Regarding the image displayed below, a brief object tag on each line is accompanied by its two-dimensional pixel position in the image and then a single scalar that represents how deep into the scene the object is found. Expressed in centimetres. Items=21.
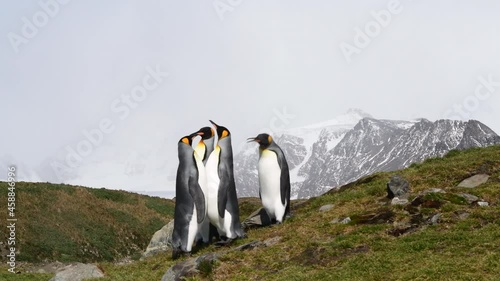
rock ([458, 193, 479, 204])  1732
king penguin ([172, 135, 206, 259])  1730
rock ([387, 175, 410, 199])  1930
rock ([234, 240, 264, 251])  1576
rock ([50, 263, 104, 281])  1545
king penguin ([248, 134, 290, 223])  2027
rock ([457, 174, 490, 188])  1967
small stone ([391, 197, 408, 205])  1812
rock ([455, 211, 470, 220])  1560
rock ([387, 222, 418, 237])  1509
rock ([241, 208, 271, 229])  2078
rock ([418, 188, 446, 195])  1820
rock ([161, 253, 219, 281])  1348
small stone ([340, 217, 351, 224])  1729
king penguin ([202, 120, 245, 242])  1788
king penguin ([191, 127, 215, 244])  1792
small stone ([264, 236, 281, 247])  1622
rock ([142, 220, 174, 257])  2444
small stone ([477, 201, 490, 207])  1684
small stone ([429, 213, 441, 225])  1543
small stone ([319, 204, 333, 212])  2081
